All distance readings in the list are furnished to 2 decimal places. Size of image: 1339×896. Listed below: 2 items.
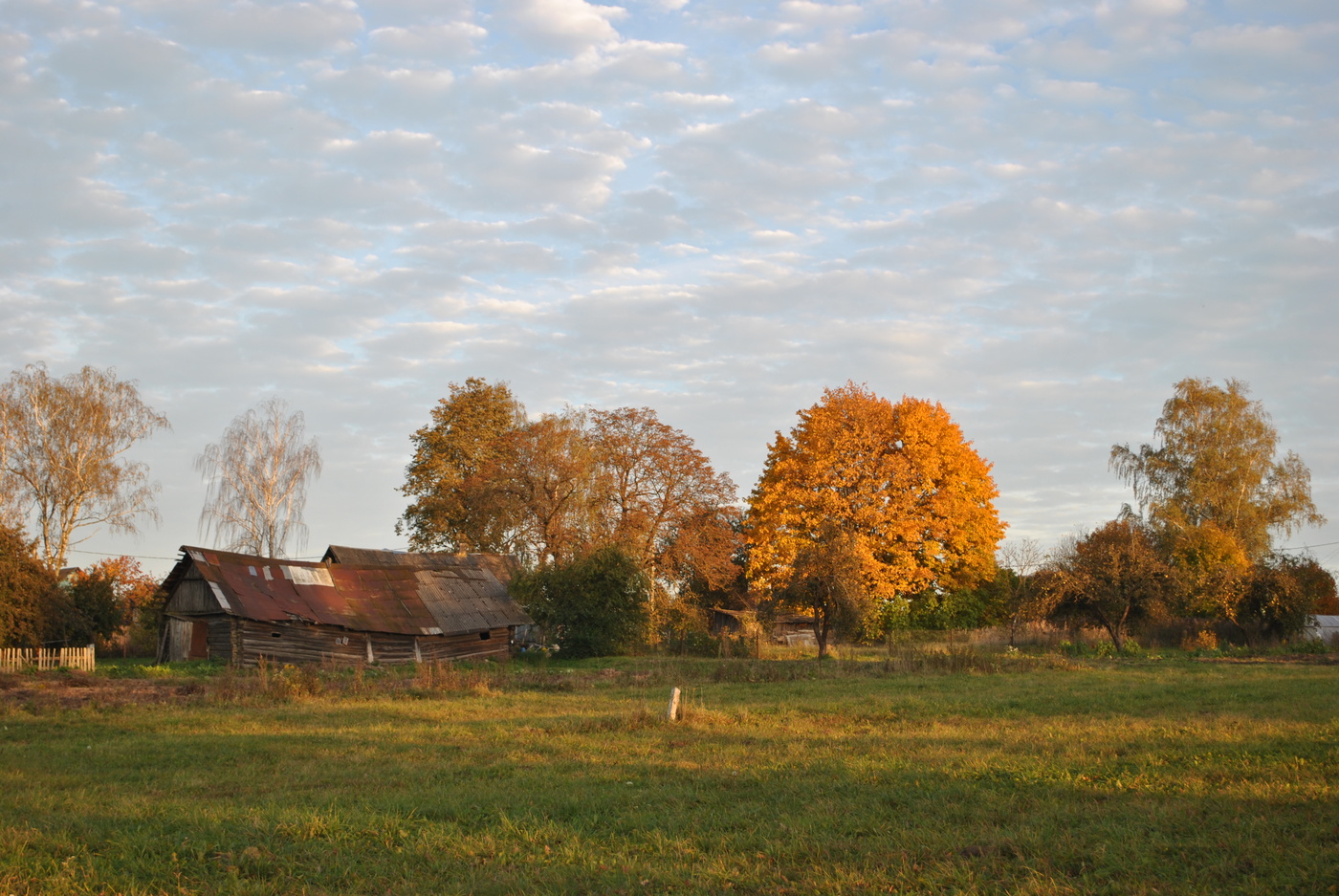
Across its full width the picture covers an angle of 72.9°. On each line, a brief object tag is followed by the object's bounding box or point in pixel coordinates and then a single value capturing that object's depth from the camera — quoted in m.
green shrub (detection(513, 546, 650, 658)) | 37.75
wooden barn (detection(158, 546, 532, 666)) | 32.47
